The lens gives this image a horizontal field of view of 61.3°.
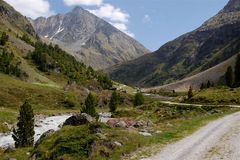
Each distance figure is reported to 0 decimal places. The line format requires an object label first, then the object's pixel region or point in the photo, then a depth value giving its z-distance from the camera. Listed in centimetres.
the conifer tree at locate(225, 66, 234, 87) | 7879
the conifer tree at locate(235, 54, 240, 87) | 7067
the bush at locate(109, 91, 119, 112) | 8245
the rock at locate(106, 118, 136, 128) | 2007
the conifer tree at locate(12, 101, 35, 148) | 2990
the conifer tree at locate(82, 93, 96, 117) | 4845
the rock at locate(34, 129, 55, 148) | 1996
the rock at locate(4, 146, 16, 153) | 2444
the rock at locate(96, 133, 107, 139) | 1679
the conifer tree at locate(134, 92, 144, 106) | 8093
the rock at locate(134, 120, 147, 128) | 2246
